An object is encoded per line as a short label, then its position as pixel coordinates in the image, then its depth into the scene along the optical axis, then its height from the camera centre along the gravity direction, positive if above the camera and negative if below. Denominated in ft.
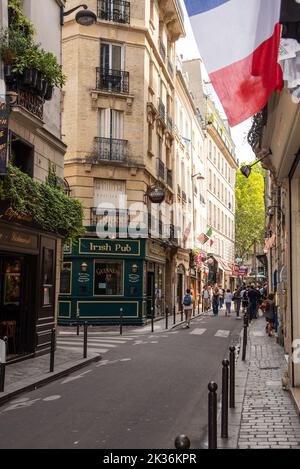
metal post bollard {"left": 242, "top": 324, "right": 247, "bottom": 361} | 42.58 -4.08
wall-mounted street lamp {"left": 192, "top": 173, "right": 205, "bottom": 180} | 131.49 +27.96
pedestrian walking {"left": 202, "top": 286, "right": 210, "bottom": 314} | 117.80 -1.88
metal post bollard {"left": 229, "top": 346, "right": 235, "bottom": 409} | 26.25 -4.53
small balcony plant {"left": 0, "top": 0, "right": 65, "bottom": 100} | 38.40 +16.15
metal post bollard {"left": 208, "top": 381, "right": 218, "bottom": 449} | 16.69 -3.88
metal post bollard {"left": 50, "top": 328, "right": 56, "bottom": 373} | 36.73 -4.46
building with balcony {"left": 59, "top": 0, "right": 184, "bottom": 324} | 78.64 +19.05
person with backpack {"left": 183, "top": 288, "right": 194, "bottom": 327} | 75.97 -2.14
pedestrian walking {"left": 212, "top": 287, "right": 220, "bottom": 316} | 103.09 -2.15
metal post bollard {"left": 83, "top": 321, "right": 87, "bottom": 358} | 43.04 -4.38
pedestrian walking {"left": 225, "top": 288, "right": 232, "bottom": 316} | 102.17 -2.11
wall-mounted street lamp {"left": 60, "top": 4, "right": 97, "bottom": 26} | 46.14 +22.78
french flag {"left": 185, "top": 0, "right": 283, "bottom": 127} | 16.48 +7.50
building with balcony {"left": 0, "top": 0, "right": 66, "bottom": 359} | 38.91 +4.74
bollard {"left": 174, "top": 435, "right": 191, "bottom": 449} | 12.22 -3.36
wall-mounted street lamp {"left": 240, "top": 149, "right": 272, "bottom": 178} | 55.92 +12.33
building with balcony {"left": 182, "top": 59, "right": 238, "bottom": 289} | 161.58 +36.14
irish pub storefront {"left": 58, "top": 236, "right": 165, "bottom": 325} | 78.02 +1.18
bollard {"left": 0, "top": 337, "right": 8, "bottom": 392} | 28.81 -4.35
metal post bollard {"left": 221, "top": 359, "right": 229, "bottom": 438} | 21.13 -4.38
